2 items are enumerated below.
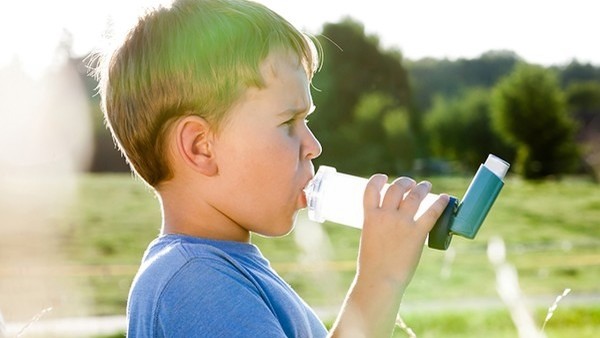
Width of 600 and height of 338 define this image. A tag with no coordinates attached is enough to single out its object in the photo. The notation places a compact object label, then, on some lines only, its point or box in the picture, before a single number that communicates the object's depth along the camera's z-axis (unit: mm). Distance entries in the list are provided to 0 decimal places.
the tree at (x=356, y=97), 45750
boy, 1535
